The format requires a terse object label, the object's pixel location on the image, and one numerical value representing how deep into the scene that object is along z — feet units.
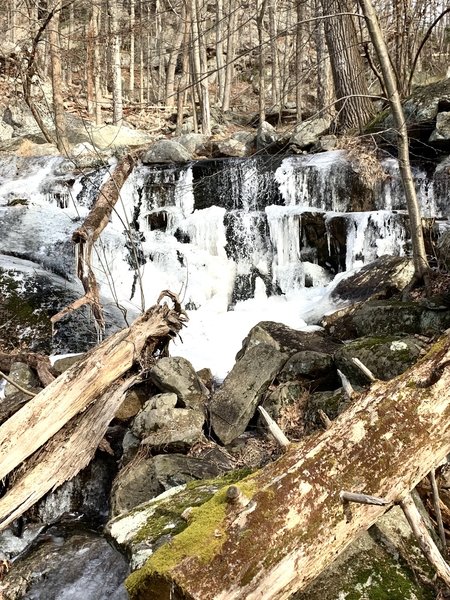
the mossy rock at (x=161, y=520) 7.50
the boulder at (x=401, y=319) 17.17
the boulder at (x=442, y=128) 32.01
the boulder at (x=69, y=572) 10.62
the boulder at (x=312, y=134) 42.16
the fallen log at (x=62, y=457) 13.15
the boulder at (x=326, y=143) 39.66
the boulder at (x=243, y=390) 16.26
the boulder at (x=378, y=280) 23.69
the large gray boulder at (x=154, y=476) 13.09
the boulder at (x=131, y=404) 17.61
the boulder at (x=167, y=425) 15.16
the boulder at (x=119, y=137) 58.71
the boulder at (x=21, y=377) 19.73
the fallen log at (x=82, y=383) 13.28
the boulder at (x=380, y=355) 14.46
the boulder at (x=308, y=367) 17.02
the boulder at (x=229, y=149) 47.47
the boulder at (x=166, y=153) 43.75
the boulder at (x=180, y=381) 17.15
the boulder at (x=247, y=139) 49.37
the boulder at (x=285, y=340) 19.10
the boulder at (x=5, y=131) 61.21
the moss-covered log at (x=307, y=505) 6.56
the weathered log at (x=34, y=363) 19.97
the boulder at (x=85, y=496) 14.47
